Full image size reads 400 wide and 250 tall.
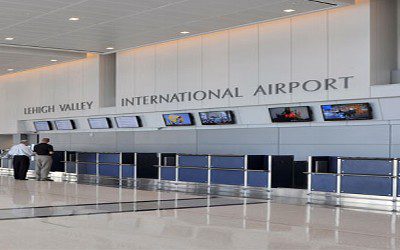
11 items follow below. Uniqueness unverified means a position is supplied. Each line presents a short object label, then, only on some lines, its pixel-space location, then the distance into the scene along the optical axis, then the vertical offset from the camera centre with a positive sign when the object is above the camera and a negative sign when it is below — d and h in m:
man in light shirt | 21.58 -1.11
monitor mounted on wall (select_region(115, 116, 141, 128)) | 22.06 +0.22
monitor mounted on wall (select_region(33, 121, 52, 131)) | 26.55 +0.07
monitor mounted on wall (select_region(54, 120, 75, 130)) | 25.22 +0.11
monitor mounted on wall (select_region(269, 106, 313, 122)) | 16.45 +0.38
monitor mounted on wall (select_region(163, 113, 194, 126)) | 20.03 +0.27
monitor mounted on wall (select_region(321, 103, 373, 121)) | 15.06 +0.42
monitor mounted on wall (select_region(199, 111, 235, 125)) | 18.76 +0.30
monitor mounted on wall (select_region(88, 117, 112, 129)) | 23.38 +0.15
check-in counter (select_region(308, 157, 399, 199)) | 13.41 -1.00
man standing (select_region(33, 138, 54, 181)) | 21.95 -1.12
